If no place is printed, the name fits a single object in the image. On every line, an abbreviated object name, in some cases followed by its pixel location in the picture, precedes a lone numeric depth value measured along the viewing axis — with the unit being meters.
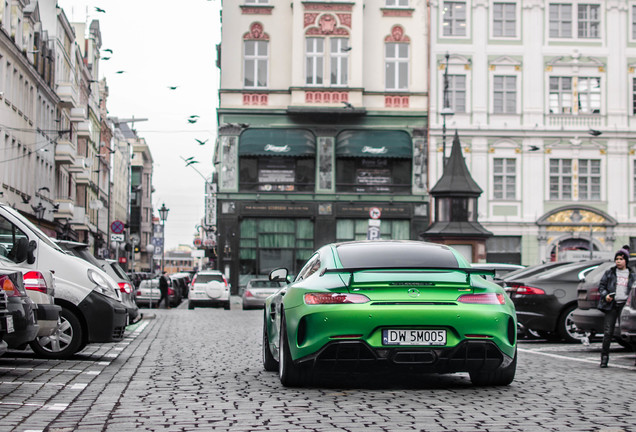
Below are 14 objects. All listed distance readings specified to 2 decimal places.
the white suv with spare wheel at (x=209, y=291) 40.91
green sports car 9.10
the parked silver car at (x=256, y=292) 39.81
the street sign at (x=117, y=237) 35.59
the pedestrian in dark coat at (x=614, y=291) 13.38
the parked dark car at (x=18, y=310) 10.00
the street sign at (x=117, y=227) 34.96
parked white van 13.69
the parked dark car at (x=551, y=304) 18.70
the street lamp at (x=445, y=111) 47.73
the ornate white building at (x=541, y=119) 50.44
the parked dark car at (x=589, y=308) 15.30
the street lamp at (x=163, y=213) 47.59
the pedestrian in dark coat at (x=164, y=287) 42.25
